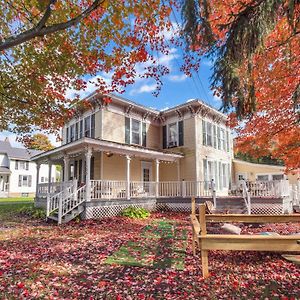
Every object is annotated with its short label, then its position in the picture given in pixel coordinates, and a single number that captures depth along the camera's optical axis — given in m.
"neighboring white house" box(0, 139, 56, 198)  38.16
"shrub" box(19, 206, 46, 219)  13.54
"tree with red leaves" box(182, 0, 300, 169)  4.20
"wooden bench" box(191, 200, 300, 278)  4.34
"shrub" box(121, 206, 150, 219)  13.30
